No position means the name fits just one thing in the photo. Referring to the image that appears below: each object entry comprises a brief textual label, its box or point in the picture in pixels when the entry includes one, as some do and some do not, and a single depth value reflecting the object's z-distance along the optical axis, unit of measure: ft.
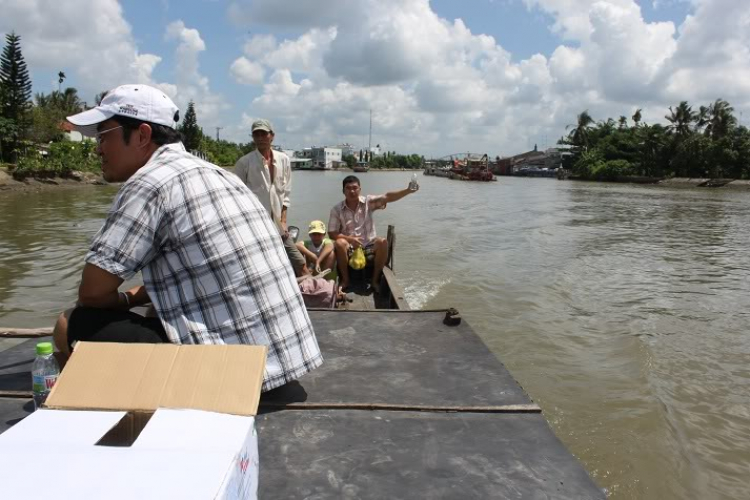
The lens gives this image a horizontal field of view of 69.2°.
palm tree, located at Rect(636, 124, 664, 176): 198.70
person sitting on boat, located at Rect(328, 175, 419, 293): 20.84
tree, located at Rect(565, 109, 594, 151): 261.03
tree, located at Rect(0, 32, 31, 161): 109.09
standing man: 18.57
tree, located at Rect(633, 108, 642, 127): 246.47
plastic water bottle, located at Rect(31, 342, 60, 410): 7.15
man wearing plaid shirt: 6.57
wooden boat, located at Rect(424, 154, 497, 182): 217.36
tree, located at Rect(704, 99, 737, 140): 189.98
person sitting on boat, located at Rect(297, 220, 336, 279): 20.17
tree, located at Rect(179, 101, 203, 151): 207.21
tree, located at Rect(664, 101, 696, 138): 195.29
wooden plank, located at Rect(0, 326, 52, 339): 9.32
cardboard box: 3.91
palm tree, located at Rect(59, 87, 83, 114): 176.66
